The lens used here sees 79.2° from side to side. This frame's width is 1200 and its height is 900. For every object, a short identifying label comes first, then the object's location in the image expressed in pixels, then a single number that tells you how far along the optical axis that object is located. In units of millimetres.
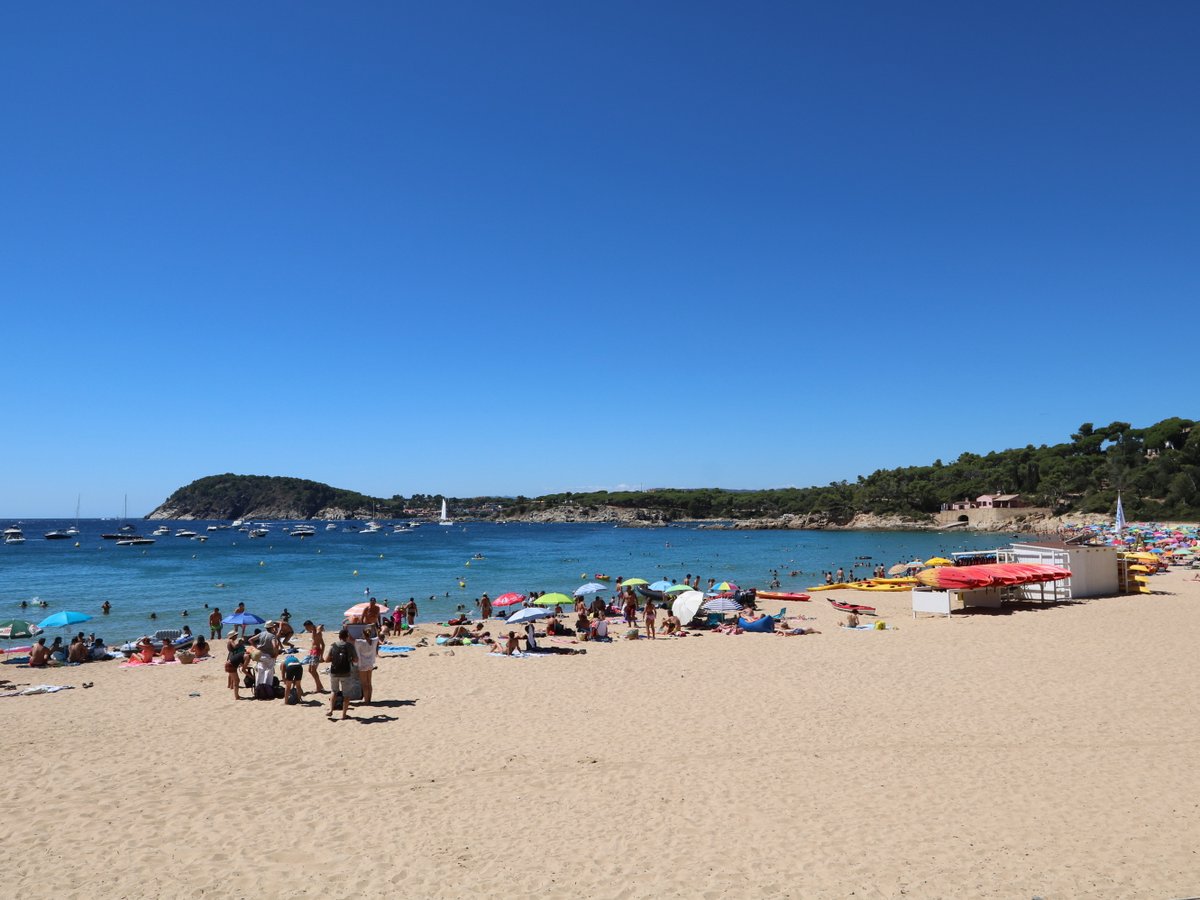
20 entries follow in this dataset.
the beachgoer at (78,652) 17859
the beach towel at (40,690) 13875
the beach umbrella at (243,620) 20594
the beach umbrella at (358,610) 21466
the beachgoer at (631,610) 25202
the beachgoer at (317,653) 13630
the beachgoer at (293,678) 12797
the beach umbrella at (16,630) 21214
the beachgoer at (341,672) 11719
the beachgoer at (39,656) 17219
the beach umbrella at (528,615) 19534
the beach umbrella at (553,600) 21547
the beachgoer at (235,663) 13297
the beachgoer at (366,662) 12461
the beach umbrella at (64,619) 20375
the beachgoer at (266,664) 13102
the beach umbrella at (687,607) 22172
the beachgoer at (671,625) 21531
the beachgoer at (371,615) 20953
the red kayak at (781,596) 30625
